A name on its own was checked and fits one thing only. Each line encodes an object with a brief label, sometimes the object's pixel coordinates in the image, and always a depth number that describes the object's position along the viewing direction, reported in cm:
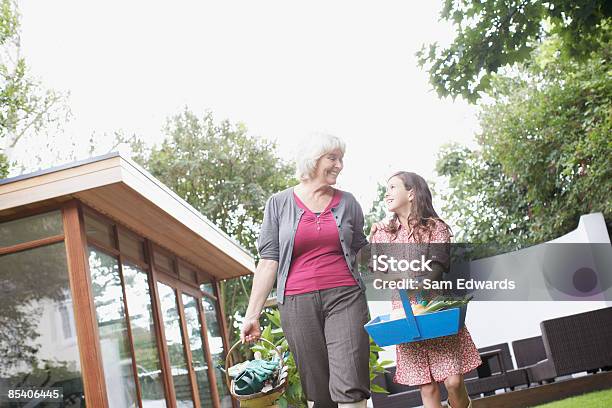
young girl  351
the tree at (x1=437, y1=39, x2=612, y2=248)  1370
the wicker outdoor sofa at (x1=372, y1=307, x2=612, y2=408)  791
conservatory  606
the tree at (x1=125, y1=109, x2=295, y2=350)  1964
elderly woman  324
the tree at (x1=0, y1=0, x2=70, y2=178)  1936
